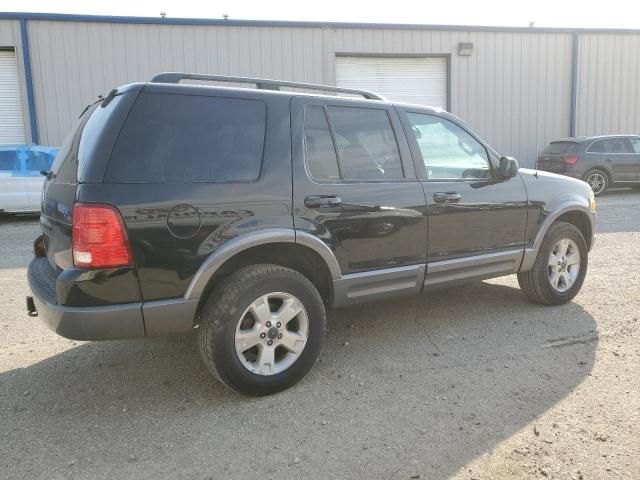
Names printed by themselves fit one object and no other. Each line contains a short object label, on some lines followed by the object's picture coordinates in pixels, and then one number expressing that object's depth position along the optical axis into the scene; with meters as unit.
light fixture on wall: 17.19
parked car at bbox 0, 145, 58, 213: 10.81
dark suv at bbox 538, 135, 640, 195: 13.98
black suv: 2.77
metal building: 14.98
